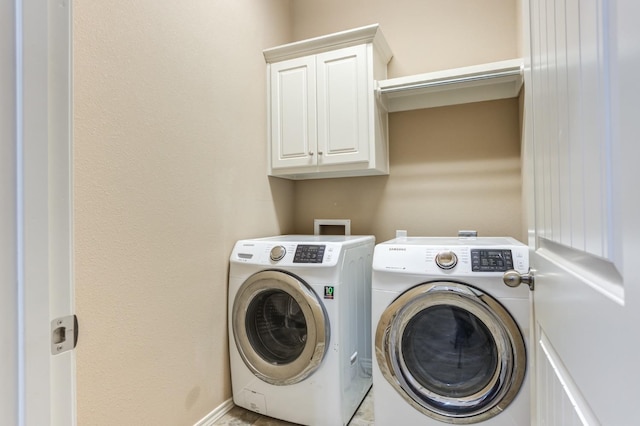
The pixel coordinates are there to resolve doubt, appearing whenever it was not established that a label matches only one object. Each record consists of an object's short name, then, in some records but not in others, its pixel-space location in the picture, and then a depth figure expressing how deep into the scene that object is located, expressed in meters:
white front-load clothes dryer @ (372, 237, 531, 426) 1.29
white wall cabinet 2.01
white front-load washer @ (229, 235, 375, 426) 1.58
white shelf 1.78
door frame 0.52
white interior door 0.35
